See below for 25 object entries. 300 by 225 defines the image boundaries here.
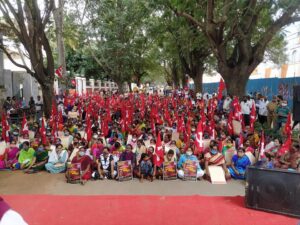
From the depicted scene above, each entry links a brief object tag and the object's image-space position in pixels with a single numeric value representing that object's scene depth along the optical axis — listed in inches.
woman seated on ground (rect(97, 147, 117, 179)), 214.2
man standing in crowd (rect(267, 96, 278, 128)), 332.2
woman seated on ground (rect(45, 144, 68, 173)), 229.5
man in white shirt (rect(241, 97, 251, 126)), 339.8
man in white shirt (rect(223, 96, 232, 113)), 377.0
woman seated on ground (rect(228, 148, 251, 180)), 211.7
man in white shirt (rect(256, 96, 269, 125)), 352.5
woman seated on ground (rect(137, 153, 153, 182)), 211.5
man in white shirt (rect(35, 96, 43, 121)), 461.5
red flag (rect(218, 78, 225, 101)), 348.6
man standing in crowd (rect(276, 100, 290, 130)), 308.9
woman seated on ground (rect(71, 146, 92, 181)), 210.7
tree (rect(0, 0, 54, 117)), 333.2
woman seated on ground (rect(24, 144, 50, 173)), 231.7
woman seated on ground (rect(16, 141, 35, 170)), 236.0
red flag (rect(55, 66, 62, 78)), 447.1
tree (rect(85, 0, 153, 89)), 568.9
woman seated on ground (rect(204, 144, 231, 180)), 214.7
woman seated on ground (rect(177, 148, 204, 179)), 212.4
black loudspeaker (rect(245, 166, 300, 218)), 139.2
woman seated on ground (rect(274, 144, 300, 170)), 192.0
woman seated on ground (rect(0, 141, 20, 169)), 238.7
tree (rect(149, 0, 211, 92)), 428.4
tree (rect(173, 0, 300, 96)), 293.0
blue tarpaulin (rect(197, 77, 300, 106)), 435.5
